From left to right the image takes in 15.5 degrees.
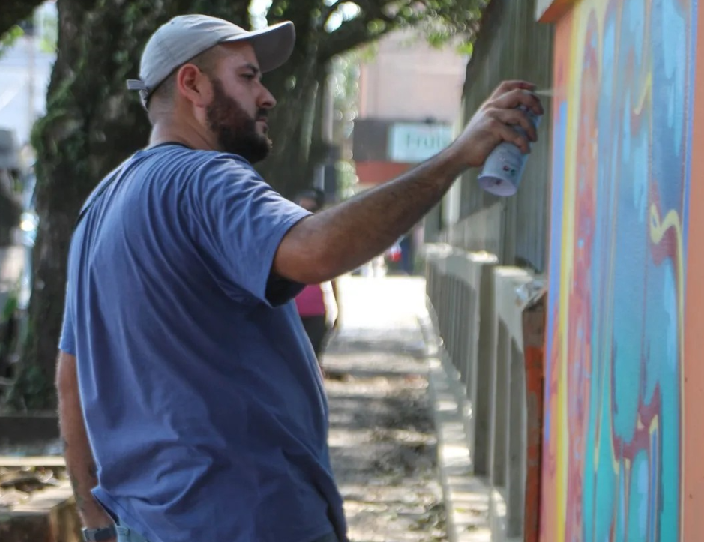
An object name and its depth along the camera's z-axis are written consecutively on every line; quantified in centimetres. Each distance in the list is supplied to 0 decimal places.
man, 455
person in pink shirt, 2024
